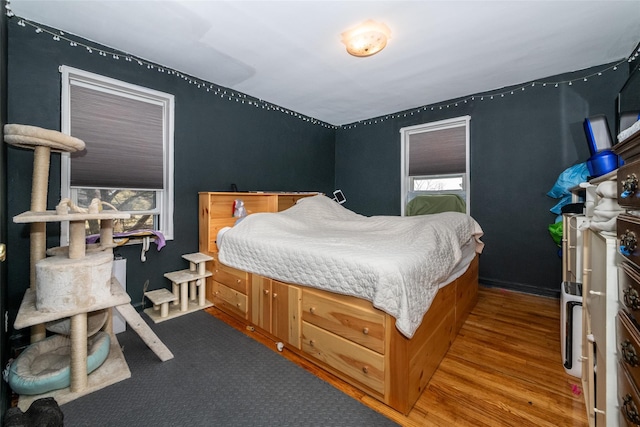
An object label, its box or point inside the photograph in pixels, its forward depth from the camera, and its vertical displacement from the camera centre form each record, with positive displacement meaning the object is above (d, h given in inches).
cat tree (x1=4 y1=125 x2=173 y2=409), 53.5 -15.3
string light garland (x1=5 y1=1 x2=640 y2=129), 82.4 +57.1
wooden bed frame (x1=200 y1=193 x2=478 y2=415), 53.4 -28.6
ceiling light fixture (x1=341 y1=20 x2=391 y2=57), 78.9 +53.7
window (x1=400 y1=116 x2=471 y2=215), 137.6 +30.9
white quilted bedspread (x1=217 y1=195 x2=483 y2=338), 53.4 -9.8
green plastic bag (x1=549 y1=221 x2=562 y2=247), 101.3 -6.1
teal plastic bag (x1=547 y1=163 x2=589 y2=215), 99.7 +12.8
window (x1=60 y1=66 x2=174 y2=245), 86.0 +23.6
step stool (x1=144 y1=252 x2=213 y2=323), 92.5 -29.4
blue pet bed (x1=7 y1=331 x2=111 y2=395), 54.4 -34.2
